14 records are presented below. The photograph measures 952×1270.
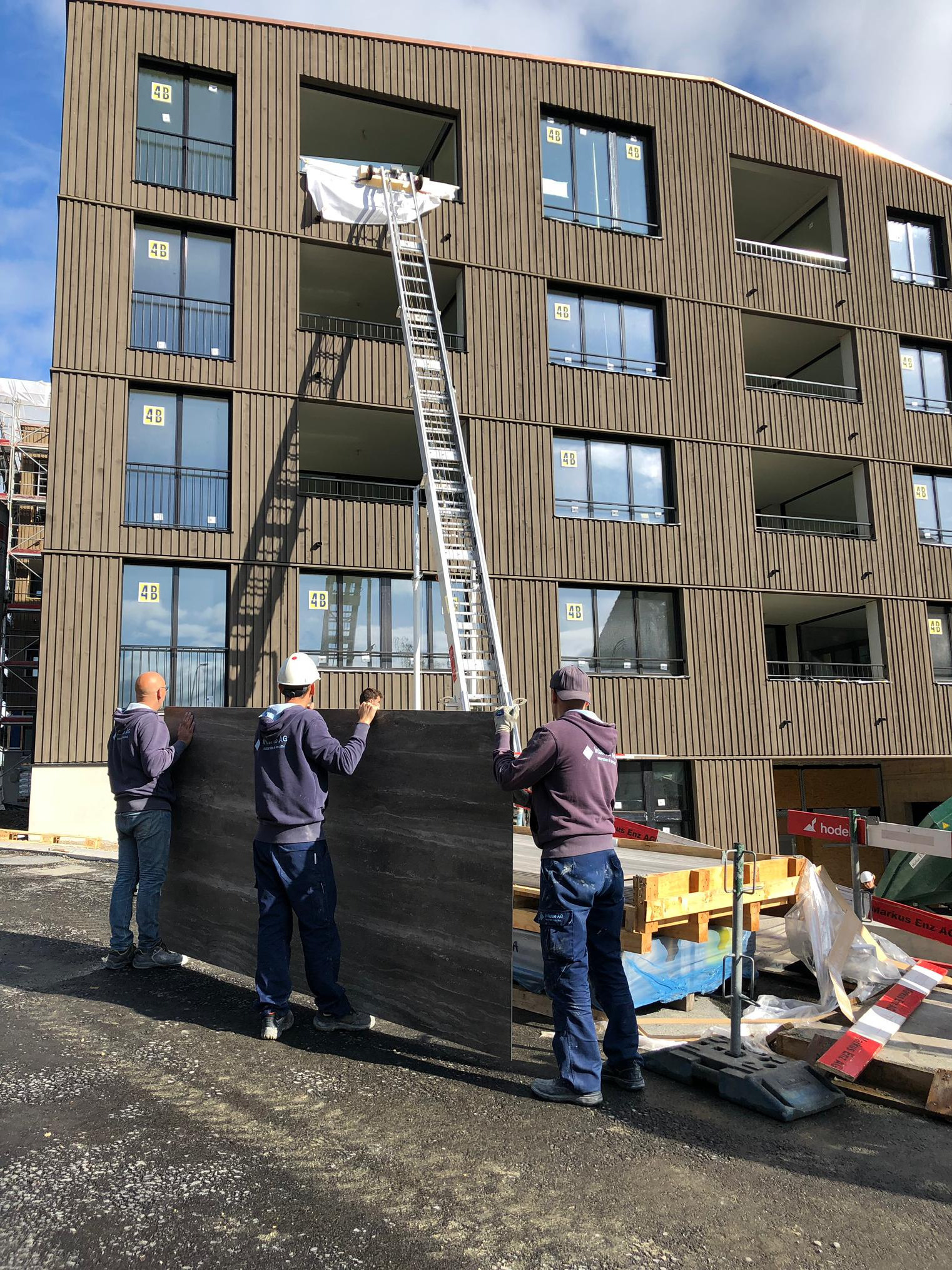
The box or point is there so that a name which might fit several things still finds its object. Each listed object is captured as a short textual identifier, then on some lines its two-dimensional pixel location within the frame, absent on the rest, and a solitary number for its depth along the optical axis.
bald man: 6.41
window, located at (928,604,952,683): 21.75
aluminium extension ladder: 13.22
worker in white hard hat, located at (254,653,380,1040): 5.18
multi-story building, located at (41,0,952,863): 16.84
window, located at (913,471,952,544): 22.28
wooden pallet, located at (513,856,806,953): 5.40
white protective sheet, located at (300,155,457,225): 18.03
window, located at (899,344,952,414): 22.91
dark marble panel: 4.66
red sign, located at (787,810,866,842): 8.02
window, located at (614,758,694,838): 18.83
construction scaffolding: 29.55
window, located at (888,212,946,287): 23.44
